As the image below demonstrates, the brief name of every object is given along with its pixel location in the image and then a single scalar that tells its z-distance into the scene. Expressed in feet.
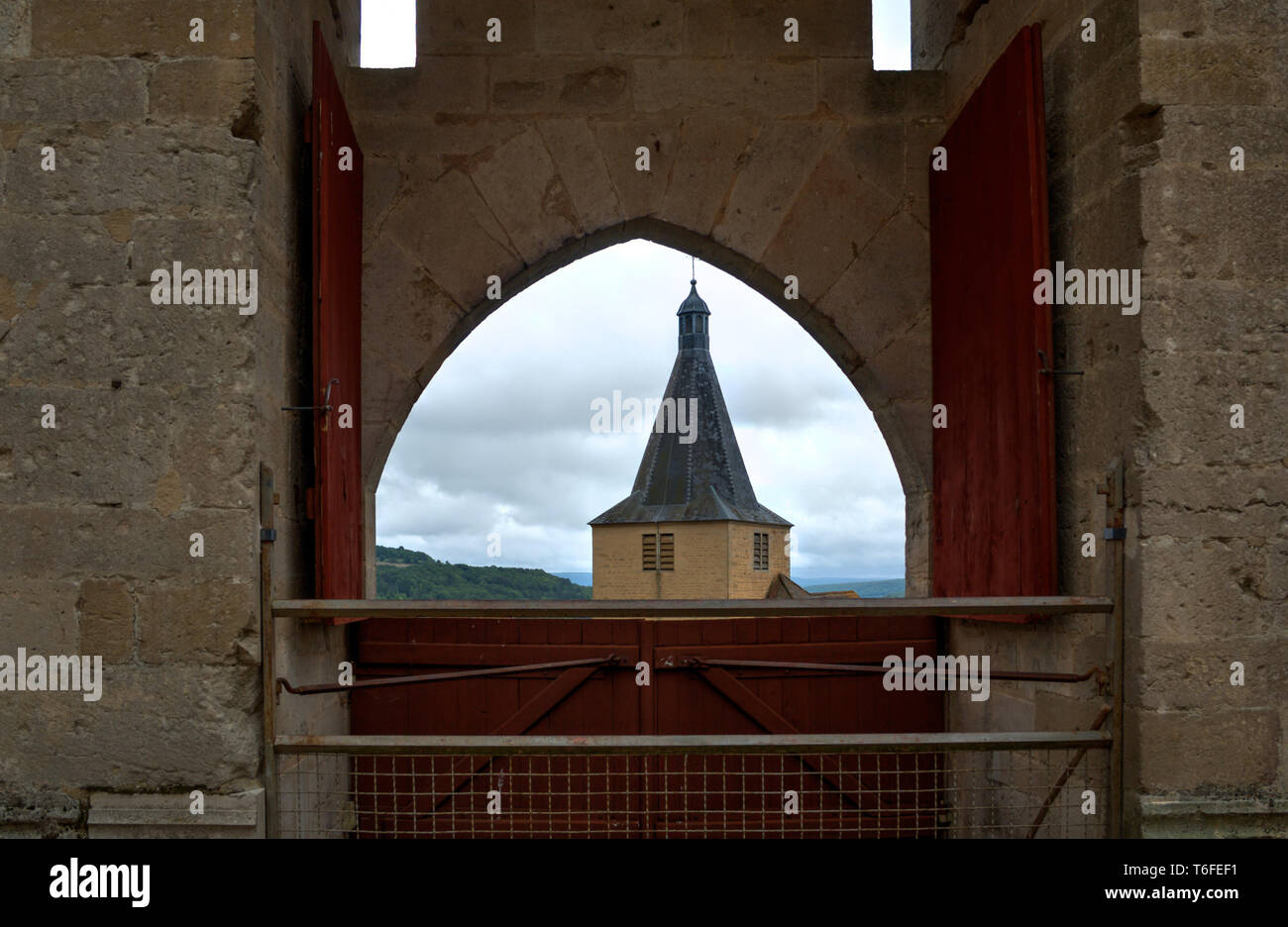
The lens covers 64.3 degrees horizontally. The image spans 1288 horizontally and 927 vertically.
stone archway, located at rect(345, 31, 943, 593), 14.47
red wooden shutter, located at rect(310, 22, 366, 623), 11.07
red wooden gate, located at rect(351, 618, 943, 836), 14.78
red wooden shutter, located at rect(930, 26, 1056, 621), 10.62
